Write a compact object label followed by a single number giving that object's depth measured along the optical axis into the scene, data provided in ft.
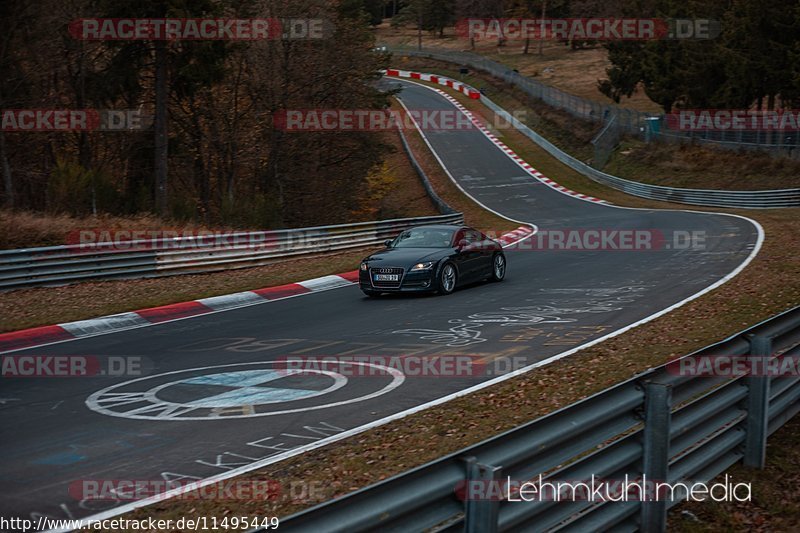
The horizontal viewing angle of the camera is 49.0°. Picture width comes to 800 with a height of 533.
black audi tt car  60.29
